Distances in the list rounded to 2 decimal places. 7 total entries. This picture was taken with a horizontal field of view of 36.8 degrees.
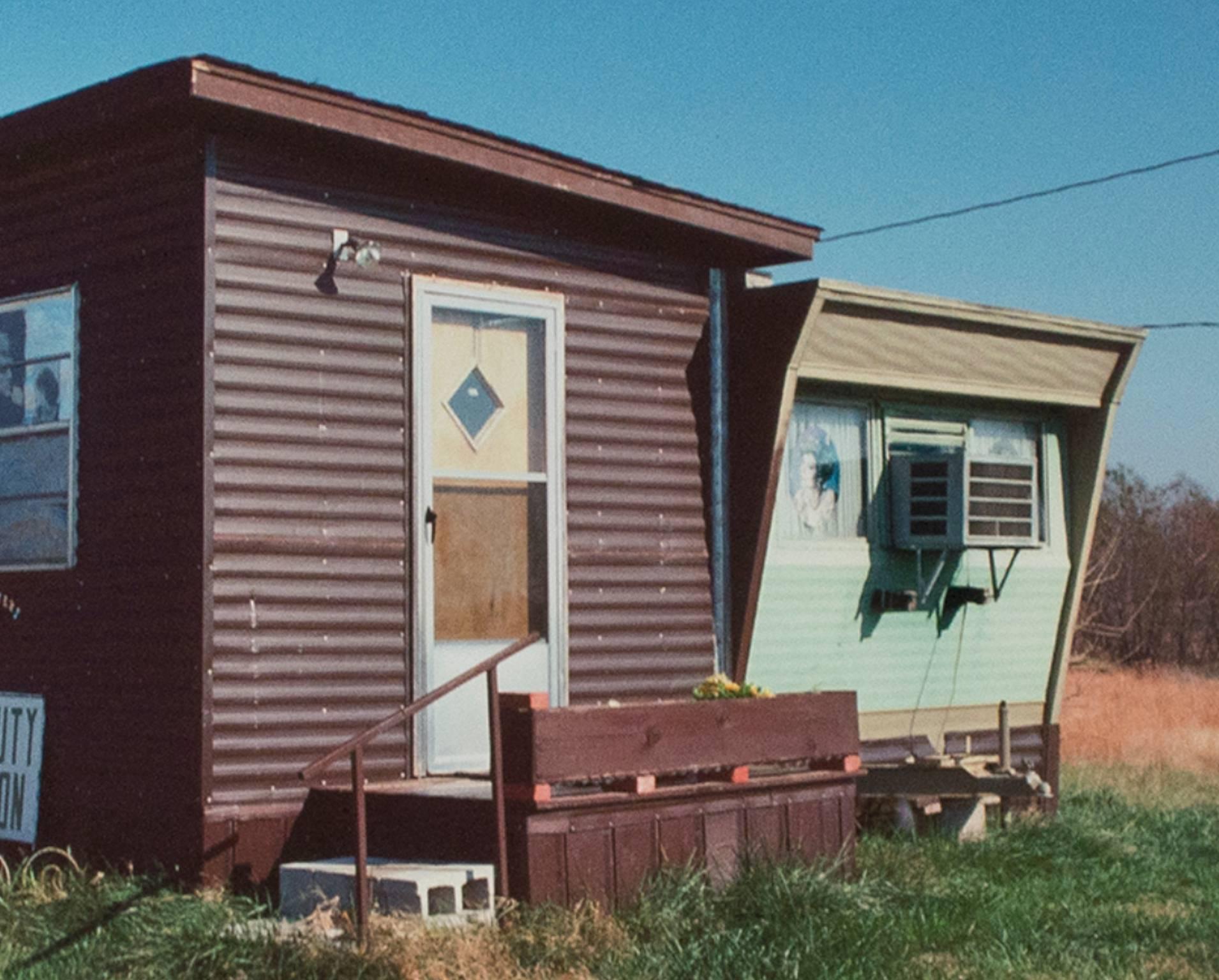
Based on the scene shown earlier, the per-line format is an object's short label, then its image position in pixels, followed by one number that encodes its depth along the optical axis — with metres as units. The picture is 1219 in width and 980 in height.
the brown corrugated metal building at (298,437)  8.59
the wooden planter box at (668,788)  7.97
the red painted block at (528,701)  7.96
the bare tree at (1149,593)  34.94
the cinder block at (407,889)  7.59
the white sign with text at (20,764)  9.43
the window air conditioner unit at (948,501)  11.95
